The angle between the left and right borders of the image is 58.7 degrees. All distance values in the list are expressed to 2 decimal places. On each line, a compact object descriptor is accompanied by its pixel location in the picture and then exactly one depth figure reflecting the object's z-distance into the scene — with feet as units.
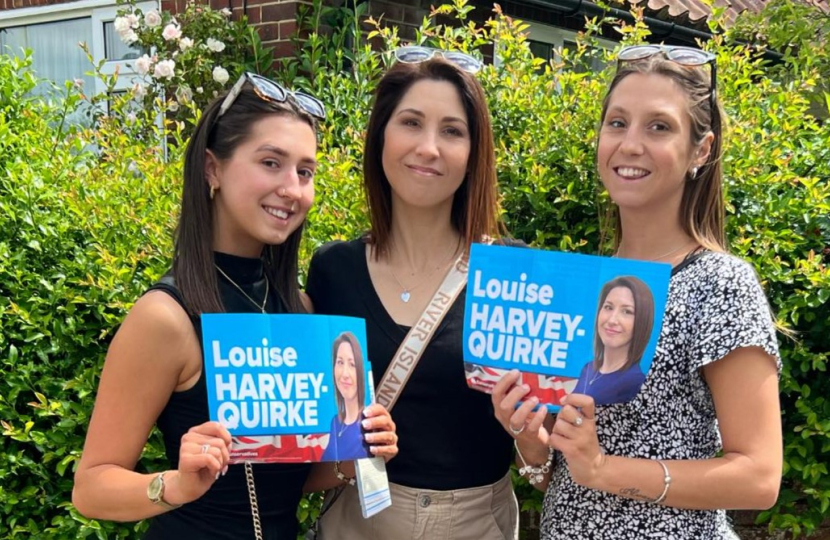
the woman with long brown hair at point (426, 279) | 6.67
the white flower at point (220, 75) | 16.61
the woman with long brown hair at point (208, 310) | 5.48
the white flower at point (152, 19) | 17.61
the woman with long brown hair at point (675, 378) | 5.18
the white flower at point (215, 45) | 17.10
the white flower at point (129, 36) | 17.66
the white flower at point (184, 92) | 16.87
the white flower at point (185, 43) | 16.85
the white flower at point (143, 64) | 17.08
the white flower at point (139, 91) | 16.26
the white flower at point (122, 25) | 17.58
